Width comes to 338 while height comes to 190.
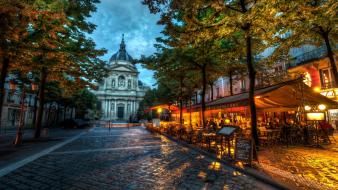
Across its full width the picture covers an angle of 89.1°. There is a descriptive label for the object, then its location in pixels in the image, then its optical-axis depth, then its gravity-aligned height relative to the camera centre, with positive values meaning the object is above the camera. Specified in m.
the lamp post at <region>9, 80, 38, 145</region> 10.27 -1.27
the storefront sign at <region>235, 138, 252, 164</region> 5.74 -1.27
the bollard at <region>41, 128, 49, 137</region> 14.42 -1.52
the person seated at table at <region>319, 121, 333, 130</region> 9.81 -0.73
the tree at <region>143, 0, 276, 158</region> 6.42 +3.82
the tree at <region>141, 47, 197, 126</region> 12.72 +3.99
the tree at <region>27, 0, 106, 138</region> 8.16 +3.85
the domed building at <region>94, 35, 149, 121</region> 72.25 +9.11
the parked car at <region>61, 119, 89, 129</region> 26.48 -1.57
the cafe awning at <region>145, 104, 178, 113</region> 20.77 +0.65
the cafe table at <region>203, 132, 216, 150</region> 8.60 -1.04
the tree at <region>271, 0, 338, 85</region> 6.45 +4.28
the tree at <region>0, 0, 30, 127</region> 5.57 +3.27
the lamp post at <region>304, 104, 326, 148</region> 8.48 -0.11
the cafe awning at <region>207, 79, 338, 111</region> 9.36 +0.78
